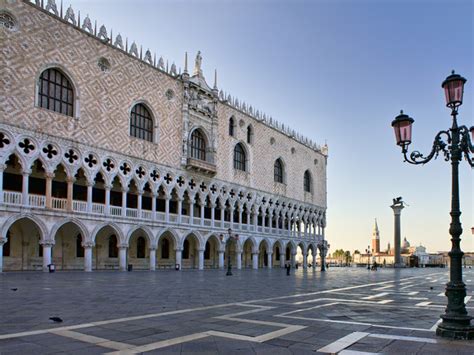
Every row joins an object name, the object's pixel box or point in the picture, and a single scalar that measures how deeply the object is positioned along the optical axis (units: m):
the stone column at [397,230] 48.12
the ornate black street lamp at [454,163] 6.15
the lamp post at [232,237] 37.00
